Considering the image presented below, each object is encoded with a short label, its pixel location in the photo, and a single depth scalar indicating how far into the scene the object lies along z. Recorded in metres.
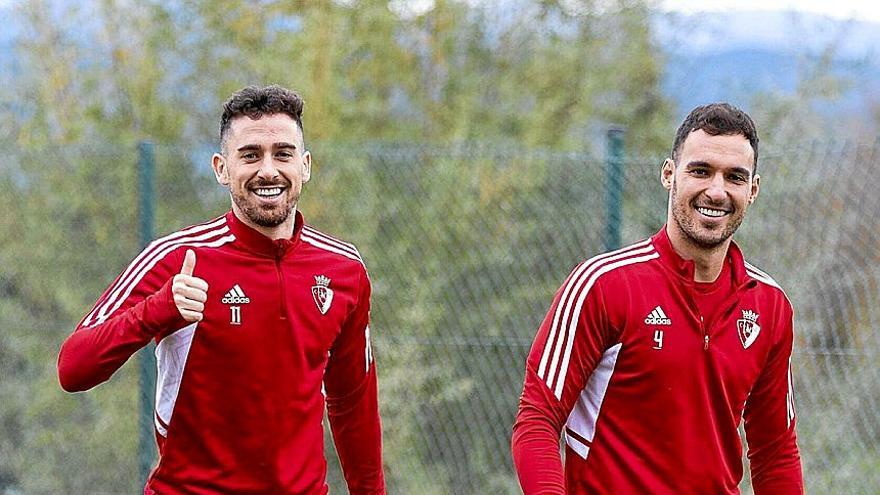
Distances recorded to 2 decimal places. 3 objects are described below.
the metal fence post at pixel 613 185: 11.69
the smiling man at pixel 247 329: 7.80
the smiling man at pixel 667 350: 7.28
